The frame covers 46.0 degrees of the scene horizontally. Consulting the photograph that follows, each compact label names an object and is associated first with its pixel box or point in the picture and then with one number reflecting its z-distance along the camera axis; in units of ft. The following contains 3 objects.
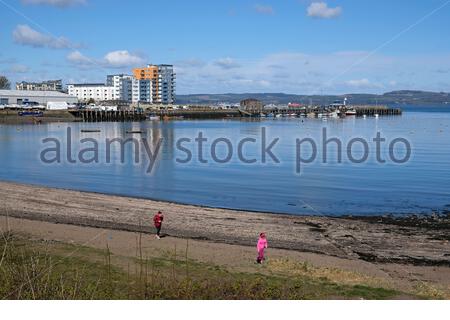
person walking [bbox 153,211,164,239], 56.95
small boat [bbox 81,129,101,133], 303.46
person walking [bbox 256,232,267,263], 46.80
